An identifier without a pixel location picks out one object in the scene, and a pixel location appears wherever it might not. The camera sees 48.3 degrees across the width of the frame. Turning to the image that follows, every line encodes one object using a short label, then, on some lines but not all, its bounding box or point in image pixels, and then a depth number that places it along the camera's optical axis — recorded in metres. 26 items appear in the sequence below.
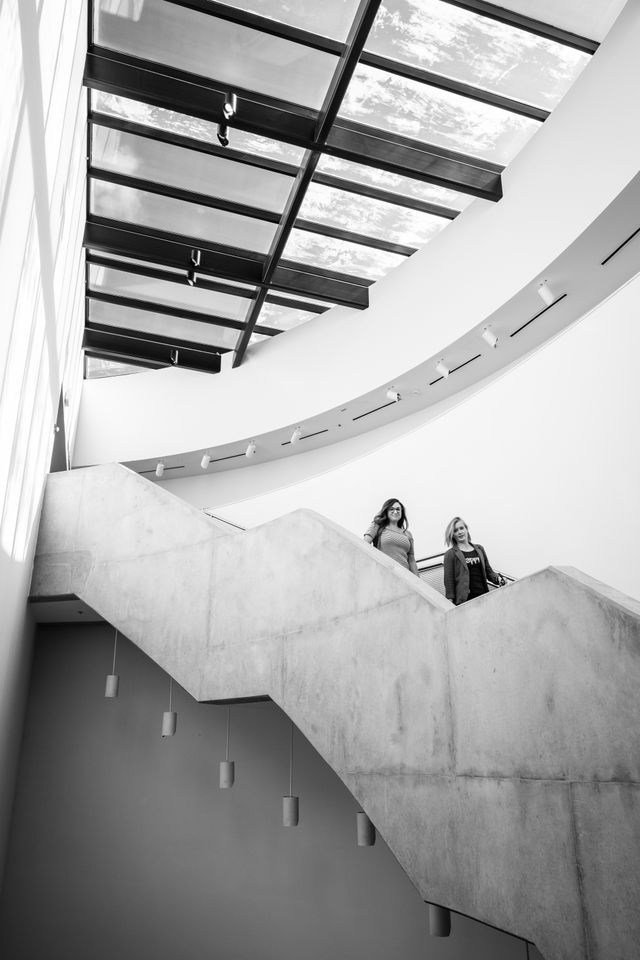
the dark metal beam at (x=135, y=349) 15.80
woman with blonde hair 7.04
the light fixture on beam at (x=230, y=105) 9.41
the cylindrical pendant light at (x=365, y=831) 6.90
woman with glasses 7.77
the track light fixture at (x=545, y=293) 10.30
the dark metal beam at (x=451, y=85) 9.35
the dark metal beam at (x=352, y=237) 12.41
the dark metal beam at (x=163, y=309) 14.47
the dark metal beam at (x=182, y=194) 11.56
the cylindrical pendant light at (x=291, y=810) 8.20
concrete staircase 3.77
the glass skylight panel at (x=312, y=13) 8.63
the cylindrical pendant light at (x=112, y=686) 9.63
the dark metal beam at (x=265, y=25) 8.62
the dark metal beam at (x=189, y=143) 10.55
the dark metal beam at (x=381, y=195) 11.43
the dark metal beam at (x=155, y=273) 13.47
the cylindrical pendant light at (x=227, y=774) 8.61
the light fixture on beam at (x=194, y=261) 12.99
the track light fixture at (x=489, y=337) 11.41
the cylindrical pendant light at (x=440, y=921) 5.23
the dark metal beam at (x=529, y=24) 8.63
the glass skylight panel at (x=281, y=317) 15.06
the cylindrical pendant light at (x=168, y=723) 9.11
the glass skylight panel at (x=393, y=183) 11.28
